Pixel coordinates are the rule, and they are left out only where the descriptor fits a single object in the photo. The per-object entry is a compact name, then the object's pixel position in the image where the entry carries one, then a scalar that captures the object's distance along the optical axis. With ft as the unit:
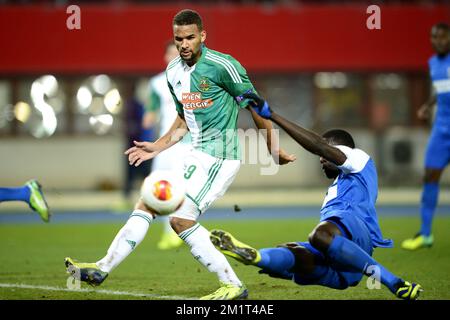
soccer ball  41.75
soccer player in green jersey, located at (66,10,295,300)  42.22
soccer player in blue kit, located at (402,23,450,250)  66.74
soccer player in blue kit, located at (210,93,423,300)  38.29
